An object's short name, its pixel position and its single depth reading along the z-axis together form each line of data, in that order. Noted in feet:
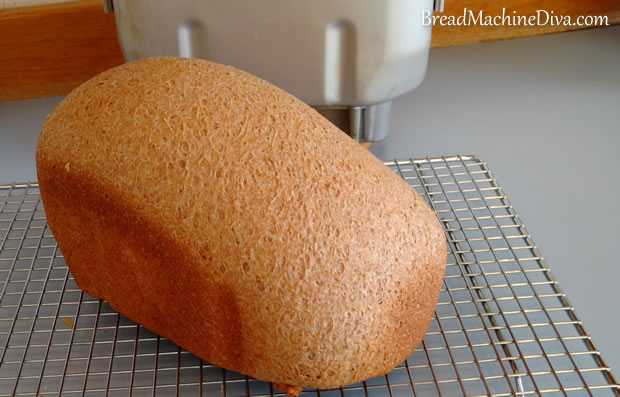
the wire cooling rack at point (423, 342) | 2.36
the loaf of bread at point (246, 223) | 2.08
